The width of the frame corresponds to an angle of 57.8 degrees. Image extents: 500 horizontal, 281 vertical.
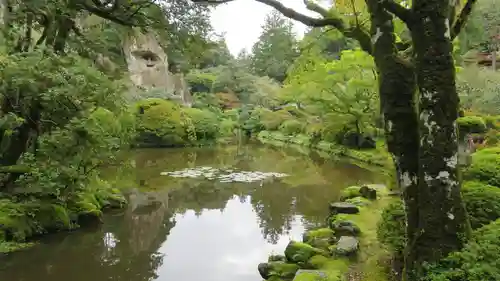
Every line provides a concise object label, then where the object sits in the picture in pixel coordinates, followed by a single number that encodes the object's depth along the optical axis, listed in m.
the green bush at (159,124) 26.19
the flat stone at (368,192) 10.41
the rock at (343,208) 9.27
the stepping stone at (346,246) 6.61
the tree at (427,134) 4.36
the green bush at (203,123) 28.84
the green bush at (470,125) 6.57
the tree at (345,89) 17.56
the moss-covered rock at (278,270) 6.26
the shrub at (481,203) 4.94
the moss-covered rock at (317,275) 5.38
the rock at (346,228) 7.77
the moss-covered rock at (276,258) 6.92
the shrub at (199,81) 41.99
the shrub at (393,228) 5.39
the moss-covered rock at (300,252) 6.54
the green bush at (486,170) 5.50
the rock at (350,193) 10.85
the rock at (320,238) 7.22
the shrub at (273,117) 31.44
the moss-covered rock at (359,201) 9.78
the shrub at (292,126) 29.67
